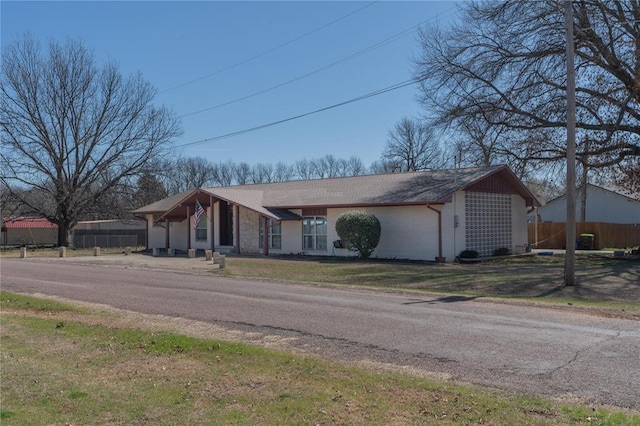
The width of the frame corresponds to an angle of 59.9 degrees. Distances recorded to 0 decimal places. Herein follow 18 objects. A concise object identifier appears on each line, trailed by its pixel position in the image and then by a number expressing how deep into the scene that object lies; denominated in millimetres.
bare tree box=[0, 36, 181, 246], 45344
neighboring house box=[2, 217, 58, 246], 55581
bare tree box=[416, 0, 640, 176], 23812
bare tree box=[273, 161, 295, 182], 99438
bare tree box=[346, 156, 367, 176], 91206
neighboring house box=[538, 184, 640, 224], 47781
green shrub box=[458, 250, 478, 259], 25344
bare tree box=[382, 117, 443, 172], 66312
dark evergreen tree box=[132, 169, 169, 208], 50781
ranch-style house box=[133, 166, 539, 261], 25500
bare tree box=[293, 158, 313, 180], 98069
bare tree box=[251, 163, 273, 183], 98688
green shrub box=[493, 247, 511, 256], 28406
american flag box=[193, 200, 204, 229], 32125
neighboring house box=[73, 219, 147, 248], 46438
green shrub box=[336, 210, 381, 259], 25578
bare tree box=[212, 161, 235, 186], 95812
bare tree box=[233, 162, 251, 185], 98150
